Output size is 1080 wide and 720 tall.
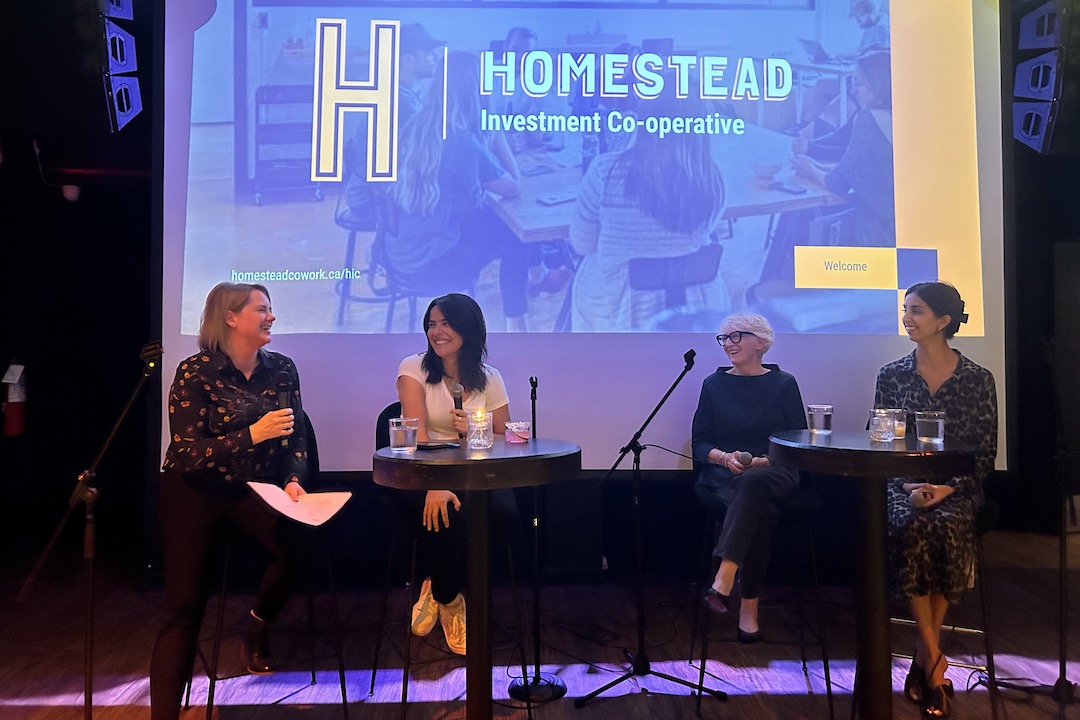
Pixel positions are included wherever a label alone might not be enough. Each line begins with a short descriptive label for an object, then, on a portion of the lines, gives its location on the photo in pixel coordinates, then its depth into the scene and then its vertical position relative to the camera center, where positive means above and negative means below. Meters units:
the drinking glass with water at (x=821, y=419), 2.23 -0.11
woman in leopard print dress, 2.35 -0.38
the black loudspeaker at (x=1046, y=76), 3.12 +1.45
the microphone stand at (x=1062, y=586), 2.26 -0.66
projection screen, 3.32 +0.97
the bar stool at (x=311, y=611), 2.19 -0.76
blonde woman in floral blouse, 2.00 -0.25
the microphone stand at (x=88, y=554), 1.88 -0.46
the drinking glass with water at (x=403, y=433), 2.00 -0.13
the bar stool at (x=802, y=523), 2.36 -0.54
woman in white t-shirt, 2.67 -0.01
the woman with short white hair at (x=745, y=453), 2.62 -0.28
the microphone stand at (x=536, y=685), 2.33 -1.04
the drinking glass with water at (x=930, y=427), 2.05 -0.12
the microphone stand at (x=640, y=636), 2.35 -0.89
